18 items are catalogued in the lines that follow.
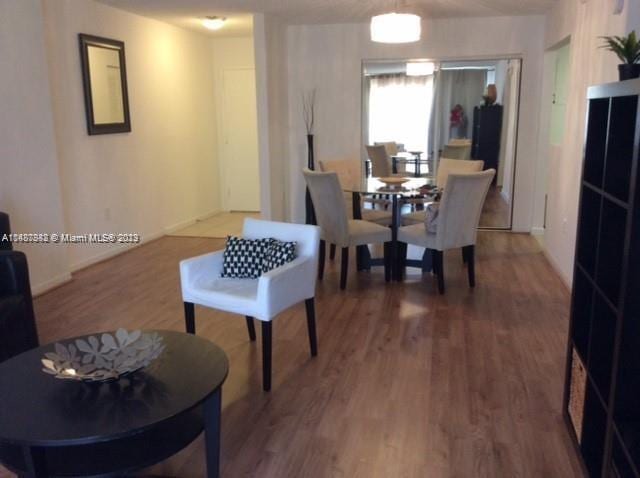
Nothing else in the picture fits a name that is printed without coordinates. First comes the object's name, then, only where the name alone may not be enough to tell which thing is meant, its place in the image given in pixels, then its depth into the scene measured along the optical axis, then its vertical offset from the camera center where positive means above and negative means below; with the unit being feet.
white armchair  8.92 -2.79
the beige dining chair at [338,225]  13.62 -2.67
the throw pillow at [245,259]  10.10 -2.44
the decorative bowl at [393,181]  15.60 -1.74
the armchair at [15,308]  9.25 -3.05
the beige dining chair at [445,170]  16.52 -1.57
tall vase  19.98 -2.68
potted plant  6.99 +0.76
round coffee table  5.38 -2.88
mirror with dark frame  16.30 +1.11
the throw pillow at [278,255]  9.84 -2.32
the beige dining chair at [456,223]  12.98 -2.49
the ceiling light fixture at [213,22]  19.46 +3.41
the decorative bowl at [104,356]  6.12 -2.64
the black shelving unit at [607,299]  5.50 -2.00
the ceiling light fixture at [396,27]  13.10 +2.10
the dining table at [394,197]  14.52 -2.00
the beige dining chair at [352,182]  16.40 -1.94
